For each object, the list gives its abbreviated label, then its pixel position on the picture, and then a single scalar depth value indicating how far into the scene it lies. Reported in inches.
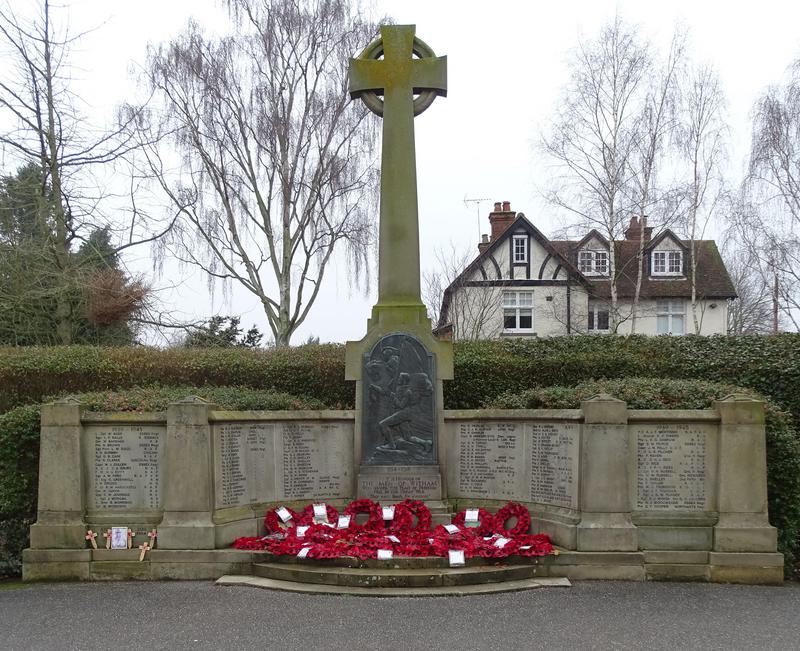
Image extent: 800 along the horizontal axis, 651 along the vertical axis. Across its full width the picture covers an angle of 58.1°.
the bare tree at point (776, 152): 935.7
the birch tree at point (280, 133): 854.5
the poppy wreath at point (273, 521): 333.1
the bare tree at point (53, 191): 594.5
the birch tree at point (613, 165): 944.9
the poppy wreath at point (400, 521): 326.6
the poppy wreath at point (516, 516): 321.7
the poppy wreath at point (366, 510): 333.4
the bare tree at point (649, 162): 949.2
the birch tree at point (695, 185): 965.2
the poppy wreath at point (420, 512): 334.1
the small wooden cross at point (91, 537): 314.7
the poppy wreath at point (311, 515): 338.5
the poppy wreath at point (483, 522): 329.1
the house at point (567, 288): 1241.4
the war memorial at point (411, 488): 299.6
